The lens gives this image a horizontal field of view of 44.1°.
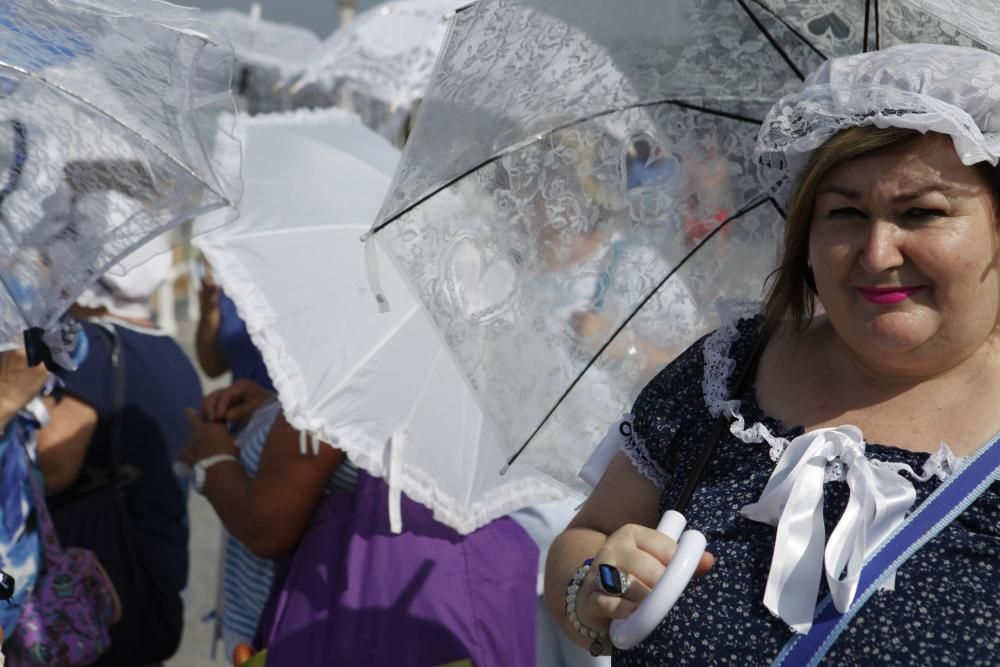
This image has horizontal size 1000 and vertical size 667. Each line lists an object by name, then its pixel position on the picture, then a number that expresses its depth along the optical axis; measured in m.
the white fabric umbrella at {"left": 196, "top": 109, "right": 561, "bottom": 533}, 2.61
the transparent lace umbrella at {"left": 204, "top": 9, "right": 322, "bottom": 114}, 9.93
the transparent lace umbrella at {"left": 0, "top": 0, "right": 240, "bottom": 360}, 2.15
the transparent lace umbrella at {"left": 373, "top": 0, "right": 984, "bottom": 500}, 2.10
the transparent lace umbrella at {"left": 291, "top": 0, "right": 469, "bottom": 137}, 6.54
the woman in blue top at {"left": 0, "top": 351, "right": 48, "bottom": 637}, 2.71
